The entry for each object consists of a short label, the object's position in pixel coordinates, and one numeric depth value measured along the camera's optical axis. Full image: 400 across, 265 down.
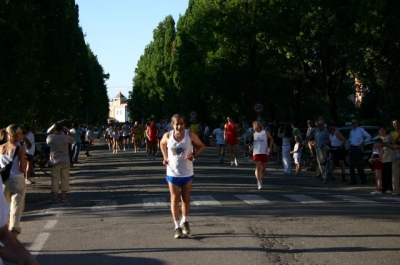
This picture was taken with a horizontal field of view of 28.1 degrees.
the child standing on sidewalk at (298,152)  26.83
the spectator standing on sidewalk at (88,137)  48.17
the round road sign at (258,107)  41.59
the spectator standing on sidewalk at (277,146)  34.31
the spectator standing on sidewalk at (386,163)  19.42
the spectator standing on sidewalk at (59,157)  17.73
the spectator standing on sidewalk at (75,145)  35.97
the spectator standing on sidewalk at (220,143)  33.34
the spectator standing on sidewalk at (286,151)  26.88
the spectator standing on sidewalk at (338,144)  23.64
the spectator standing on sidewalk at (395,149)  19.06
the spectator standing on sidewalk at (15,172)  11.59
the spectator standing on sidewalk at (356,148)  22.25
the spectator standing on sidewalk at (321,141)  24.28
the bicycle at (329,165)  23.30
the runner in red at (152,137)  36.53
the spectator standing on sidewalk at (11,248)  5.31
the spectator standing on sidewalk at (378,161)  19.72
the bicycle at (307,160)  28.95
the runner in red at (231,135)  30.05
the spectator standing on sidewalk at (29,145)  21.70
